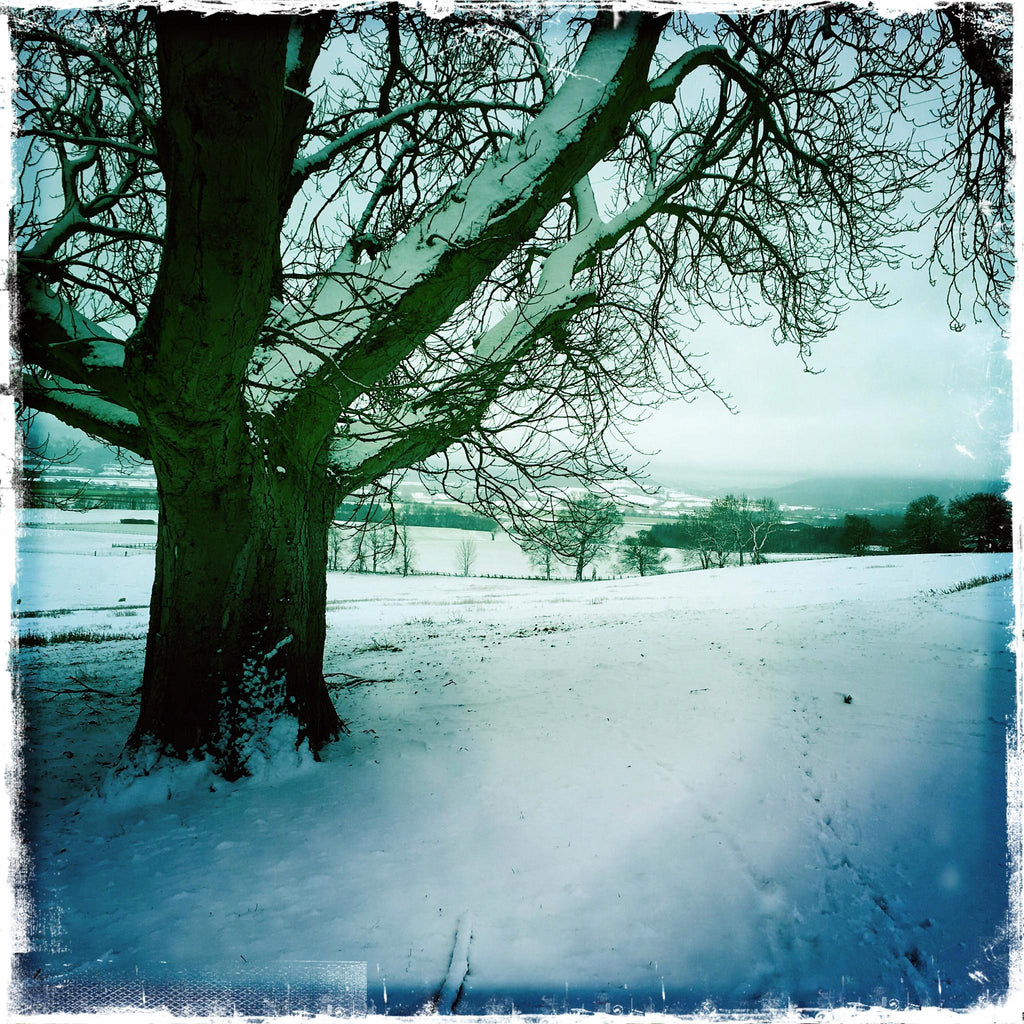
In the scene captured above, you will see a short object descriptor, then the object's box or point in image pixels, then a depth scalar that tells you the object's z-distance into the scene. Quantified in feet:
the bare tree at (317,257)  7.70
